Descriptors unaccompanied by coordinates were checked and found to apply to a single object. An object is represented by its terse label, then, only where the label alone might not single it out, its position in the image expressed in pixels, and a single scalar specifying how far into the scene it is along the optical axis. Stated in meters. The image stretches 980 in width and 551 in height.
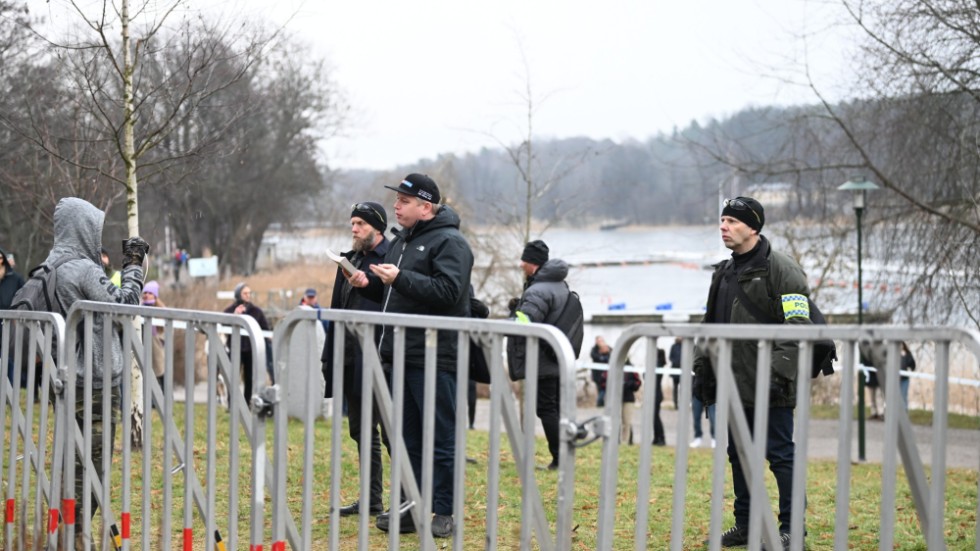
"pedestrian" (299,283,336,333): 17.09
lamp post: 16.72
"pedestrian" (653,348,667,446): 15.77
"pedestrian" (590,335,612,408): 18.75
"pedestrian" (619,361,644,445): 14.95
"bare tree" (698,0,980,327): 14.68
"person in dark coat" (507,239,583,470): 8.82
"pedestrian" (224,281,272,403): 14.83
